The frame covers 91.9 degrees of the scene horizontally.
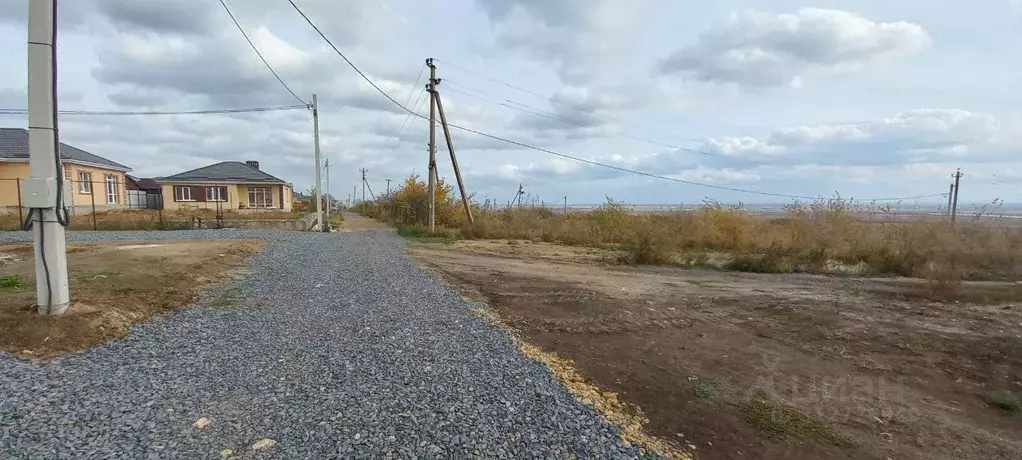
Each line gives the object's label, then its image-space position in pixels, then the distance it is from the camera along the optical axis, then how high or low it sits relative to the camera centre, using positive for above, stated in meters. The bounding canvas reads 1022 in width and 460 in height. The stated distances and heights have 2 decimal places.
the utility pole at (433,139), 20.16 +2.86
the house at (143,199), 33.23 +0.53
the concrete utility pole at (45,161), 4.68 +0.44
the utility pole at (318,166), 21.42 +1.80
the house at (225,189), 32.56 +1.26
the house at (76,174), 21.50 +1.63
